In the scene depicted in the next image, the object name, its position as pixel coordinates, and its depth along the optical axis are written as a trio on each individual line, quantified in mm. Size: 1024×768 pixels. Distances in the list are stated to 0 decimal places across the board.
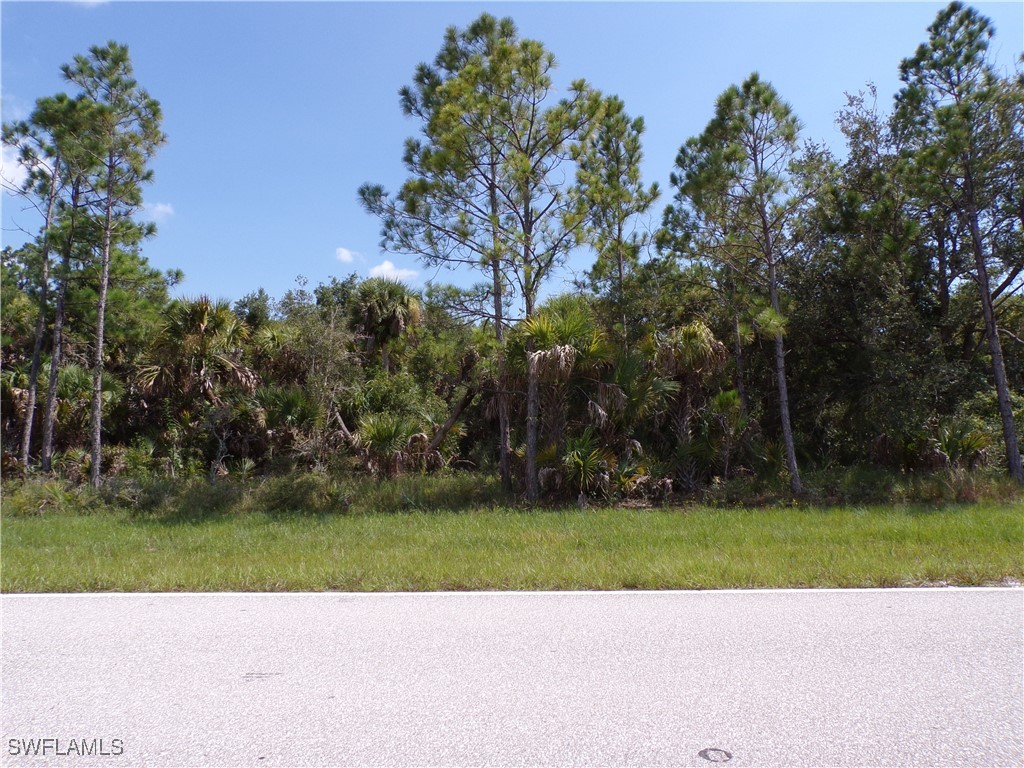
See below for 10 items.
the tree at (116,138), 15508
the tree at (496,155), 14016
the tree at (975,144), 13805
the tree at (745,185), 13883
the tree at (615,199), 15188
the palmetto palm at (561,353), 13289
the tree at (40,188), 16000
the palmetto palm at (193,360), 16406
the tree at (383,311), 20953
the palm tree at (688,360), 14234
